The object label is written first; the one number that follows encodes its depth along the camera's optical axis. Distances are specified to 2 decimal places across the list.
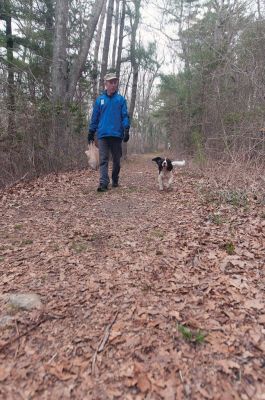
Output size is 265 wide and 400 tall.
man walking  6.42
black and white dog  7.16
